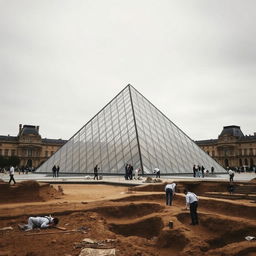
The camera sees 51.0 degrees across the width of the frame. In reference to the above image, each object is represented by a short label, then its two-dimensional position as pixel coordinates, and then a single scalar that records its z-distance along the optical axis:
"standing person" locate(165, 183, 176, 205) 10.92
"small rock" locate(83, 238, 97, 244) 6.46
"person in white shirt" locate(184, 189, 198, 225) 8.45
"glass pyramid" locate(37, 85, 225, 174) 27.92
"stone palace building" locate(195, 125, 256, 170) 90.19
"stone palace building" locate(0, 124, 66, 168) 91.12
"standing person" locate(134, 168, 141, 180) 23.64
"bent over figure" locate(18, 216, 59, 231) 7.74
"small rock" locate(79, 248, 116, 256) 5.59
